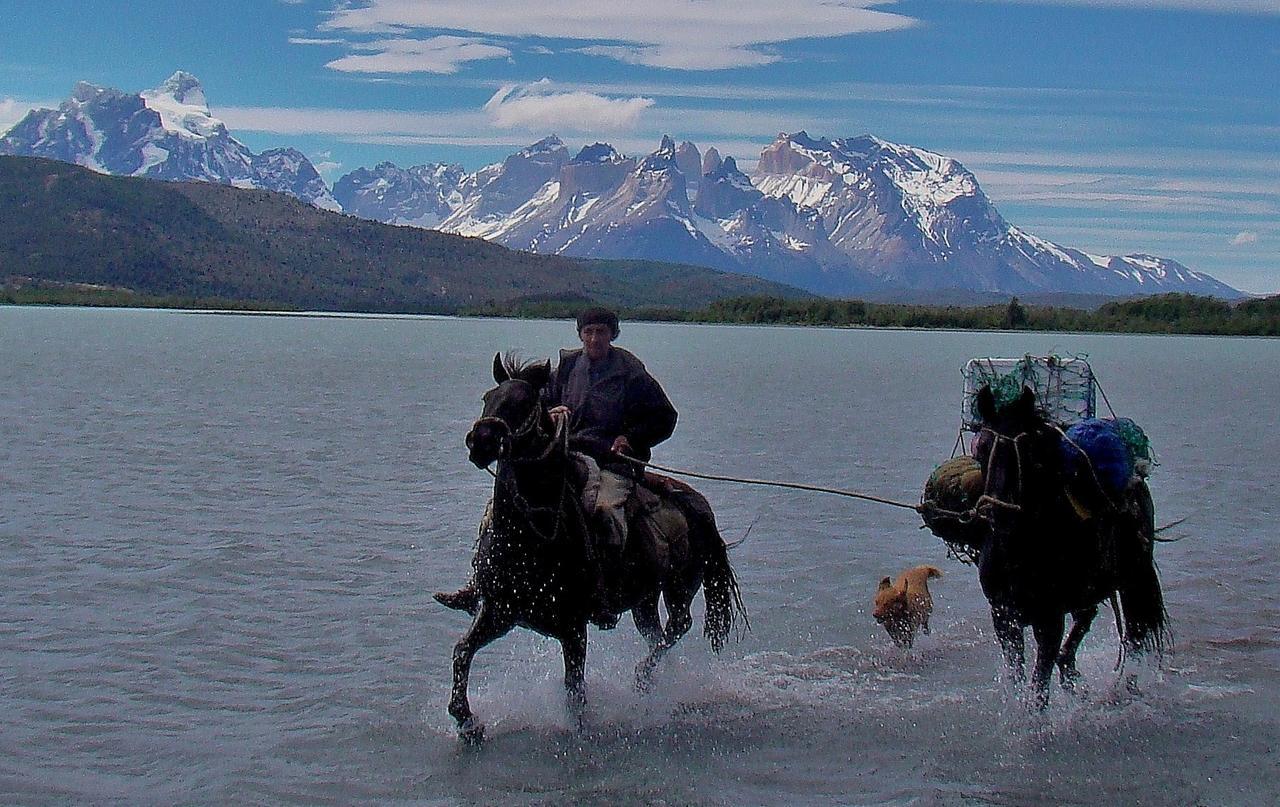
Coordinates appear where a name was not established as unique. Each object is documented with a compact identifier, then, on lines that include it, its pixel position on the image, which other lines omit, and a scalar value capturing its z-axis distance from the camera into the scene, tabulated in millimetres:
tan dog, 12438
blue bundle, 9805
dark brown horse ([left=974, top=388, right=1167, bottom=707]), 9469
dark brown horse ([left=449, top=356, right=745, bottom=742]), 8672
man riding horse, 10078
